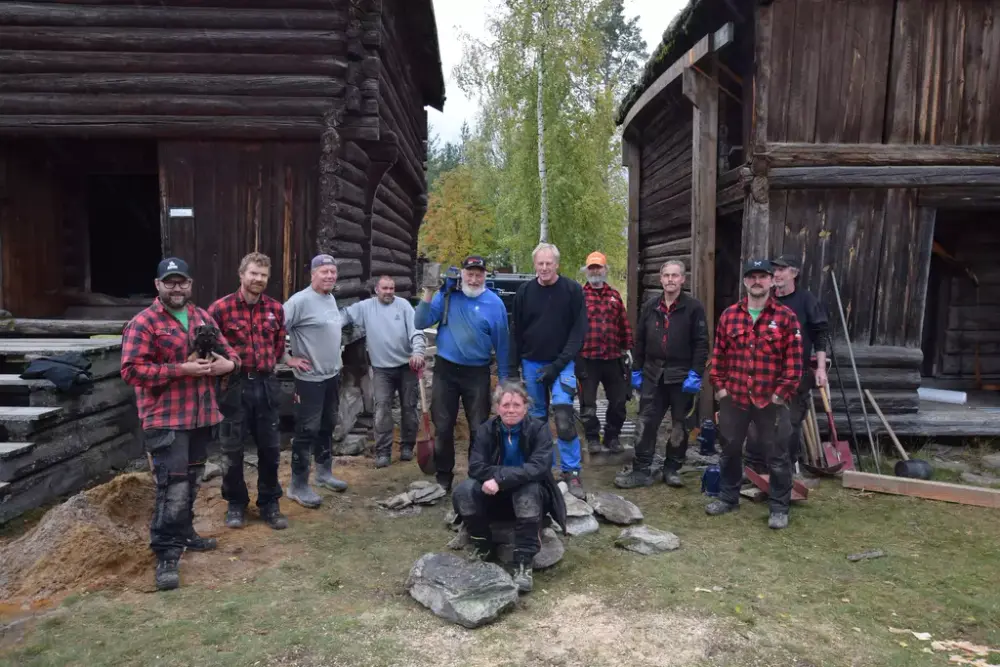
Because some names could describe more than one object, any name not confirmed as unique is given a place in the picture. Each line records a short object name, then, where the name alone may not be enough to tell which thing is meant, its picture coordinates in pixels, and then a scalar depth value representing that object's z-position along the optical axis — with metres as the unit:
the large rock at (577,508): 5.14
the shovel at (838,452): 6.55
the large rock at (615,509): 5.20
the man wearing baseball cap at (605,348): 7.22
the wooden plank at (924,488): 5.68
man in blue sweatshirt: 5.61
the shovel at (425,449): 6.28
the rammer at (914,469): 6.24
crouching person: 4.17
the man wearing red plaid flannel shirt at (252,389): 4.86
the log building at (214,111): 7.54
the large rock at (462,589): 3.68
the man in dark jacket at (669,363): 5.98
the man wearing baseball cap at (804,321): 6.00
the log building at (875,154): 7.16
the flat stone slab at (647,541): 4.69
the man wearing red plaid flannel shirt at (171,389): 4.09
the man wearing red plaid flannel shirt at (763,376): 5.29
